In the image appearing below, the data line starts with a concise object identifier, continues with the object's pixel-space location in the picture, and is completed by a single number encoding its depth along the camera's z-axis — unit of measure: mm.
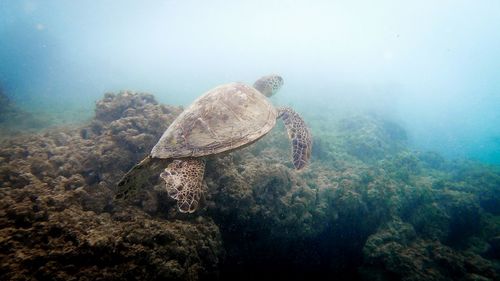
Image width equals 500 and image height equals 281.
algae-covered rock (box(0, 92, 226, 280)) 2455
